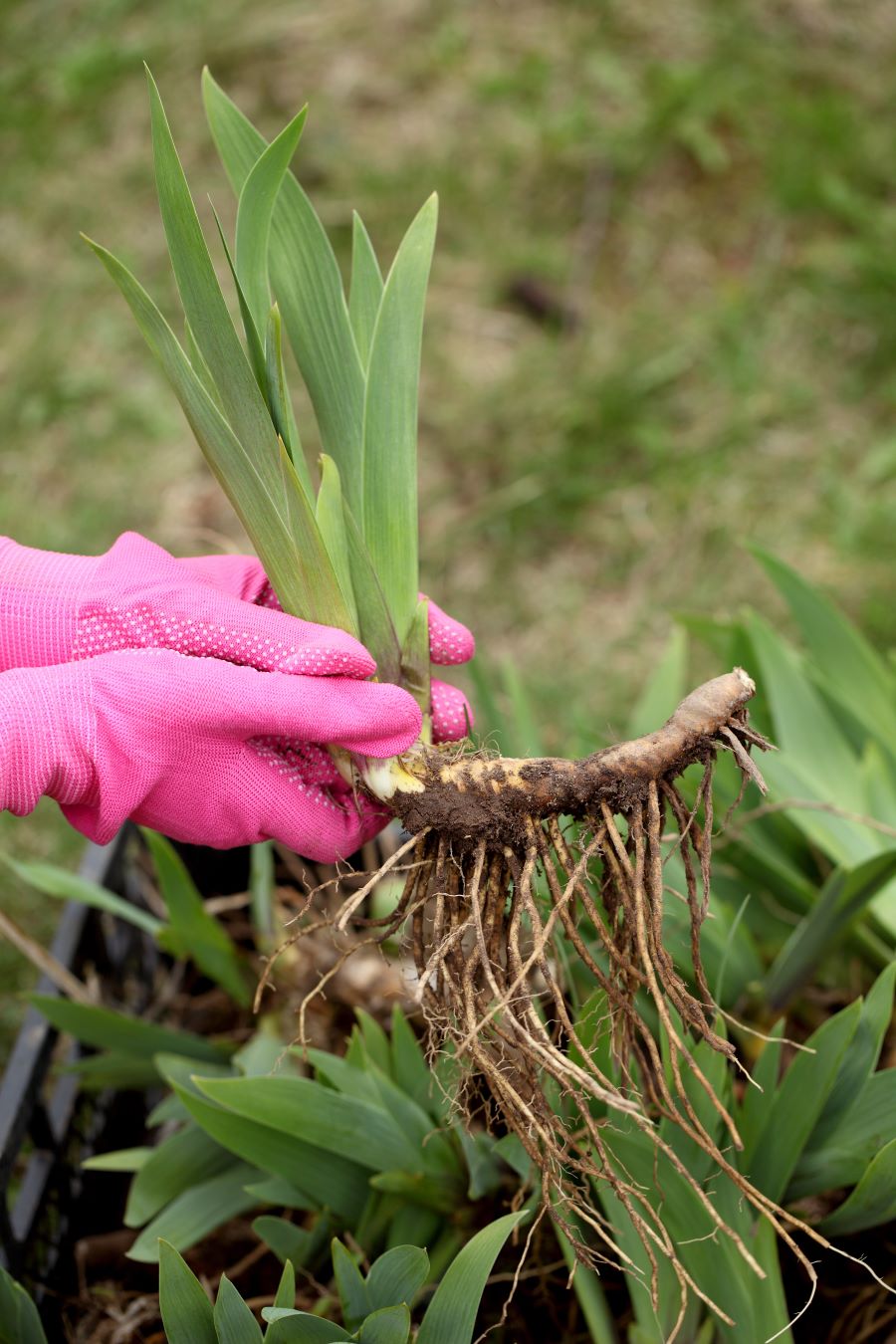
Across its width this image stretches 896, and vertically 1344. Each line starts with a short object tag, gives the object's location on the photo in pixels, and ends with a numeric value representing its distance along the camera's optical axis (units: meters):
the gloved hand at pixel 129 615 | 0.87
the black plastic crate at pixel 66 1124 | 1.04
